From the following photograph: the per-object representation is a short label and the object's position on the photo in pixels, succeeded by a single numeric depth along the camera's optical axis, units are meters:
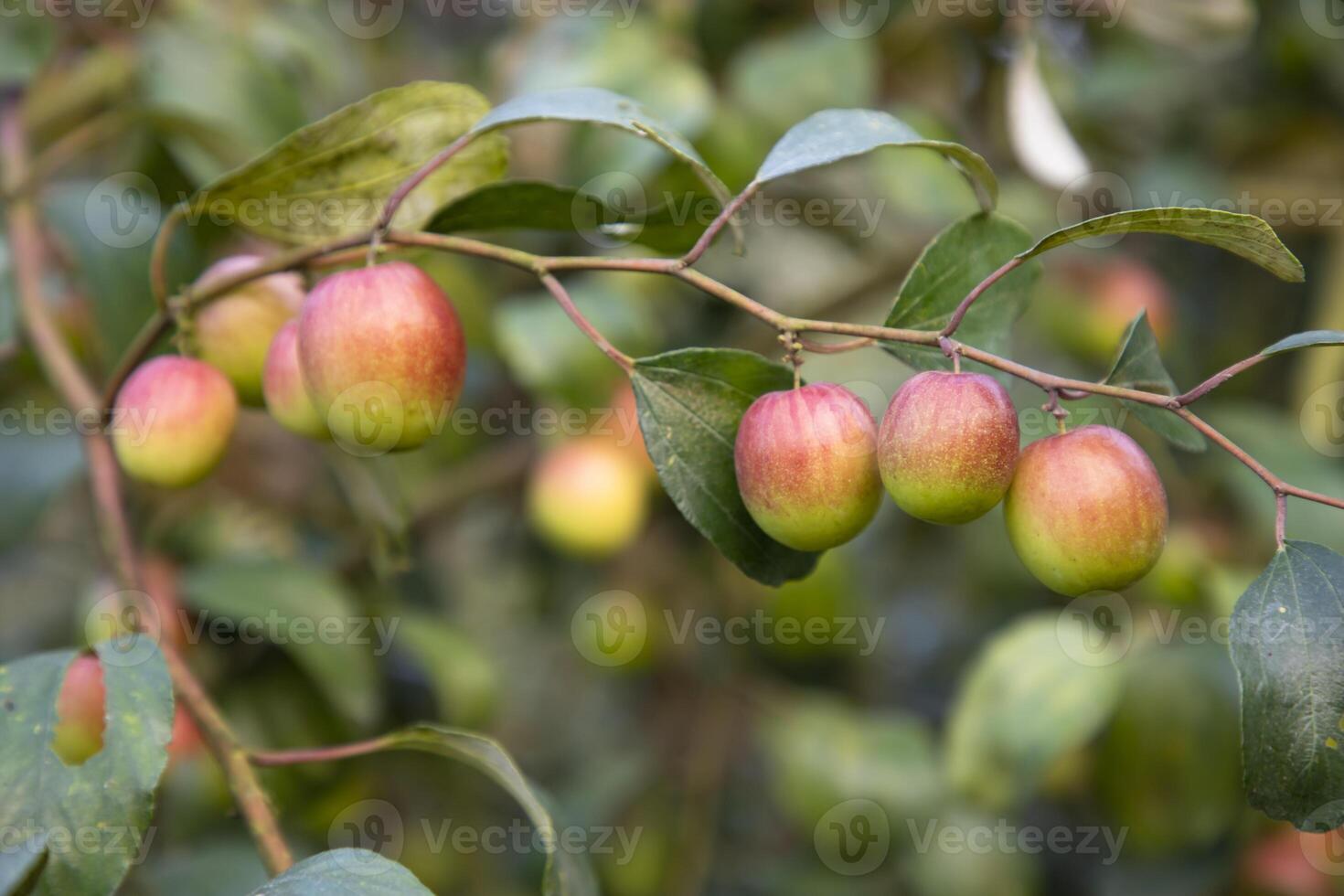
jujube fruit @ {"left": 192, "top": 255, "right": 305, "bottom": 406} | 0.77
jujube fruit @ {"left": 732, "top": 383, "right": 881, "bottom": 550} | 0.72
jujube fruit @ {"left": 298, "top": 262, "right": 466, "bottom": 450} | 0.73
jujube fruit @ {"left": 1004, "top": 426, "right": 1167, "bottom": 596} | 0.71
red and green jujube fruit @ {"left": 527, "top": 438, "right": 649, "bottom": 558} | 1.08
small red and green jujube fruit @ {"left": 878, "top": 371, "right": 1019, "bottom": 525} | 0.71
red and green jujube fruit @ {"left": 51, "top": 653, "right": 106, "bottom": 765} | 0.74
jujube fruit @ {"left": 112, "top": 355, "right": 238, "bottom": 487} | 0.76
